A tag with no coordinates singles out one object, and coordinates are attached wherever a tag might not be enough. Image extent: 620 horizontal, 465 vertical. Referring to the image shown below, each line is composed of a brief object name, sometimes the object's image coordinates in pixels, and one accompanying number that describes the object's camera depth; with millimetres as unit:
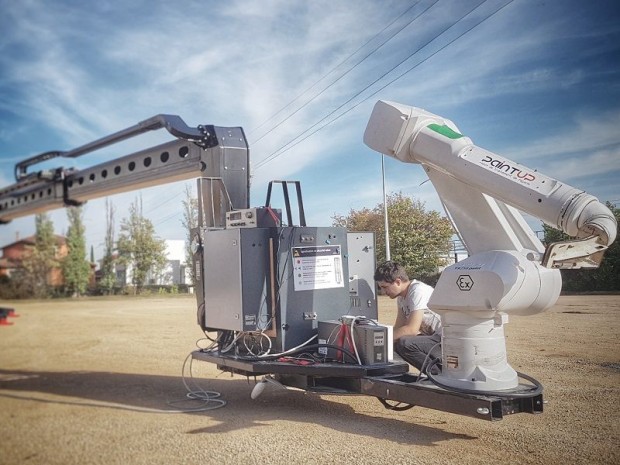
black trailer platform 3520
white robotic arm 3443
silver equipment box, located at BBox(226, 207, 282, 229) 4879
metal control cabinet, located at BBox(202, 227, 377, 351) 4664
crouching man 4621
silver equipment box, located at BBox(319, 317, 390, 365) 4355
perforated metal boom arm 4222
